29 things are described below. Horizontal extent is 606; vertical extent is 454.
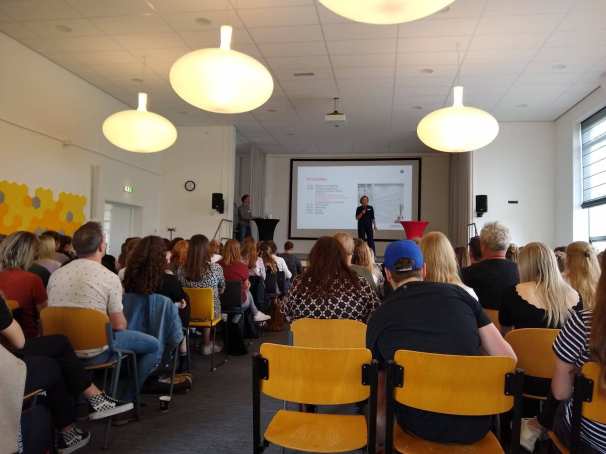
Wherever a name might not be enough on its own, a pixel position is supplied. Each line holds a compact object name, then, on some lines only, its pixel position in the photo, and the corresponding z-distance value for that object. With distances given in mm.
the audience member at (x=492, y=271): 3379
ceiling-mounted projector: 8141
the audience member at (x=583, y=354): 1447
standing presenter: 10250
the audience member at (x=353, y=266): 3963
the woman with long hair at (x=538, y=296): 2586
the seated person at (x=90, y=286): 2869
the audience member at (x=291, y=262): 7832
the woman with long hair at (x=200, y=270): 4484
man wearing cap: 1750
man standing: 11078
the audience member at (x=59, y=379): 2137
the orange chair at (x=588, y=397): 1505
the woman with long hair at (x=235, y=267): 5195
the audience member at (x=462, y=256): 5247
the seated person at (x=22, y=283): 3025
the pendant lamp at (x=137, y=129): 5461
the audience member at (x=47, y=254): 3876
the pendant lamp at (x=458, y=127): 5043
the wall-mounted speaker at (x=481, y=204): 9375
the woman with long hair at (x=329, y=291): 2814
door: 8992
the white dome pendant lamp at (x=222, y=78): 3789
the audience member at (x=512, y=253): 4543
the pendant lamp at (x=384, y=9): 2546
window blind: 7641
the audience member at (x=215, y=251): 5456
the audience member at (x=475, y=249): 4426
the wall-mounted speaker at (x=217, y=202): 10203
